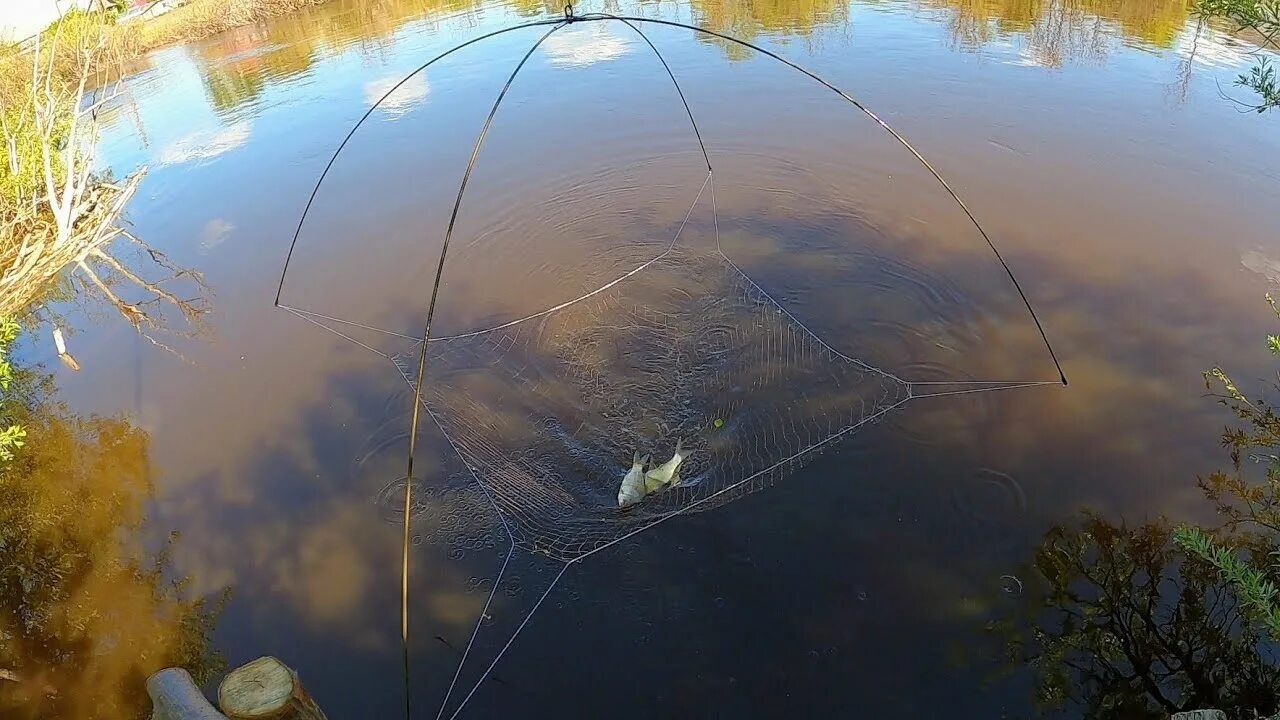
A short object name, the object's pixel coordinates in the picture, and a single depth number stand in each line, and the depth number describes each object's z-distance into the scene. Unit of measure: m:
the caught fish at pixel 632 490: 3.45
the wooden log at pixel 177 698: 2.66
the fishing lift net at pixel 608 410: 3.39
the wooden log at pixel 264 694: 2.59
